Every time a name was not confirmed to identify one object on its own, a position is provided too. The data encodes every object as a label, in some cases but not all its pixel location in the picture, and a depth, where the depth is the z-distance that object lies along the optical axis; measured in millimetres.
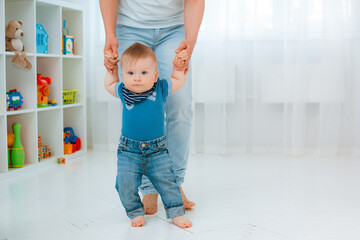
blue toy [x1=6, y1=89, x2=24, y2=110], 2303
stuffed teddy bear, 2297
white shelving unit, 2282
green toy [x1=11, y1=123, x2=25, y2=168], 2320
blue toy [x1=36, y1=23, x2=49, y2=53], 2520
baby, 1457
